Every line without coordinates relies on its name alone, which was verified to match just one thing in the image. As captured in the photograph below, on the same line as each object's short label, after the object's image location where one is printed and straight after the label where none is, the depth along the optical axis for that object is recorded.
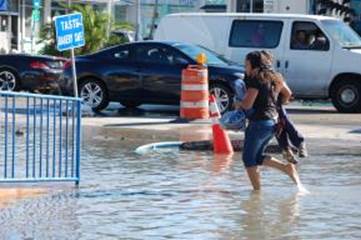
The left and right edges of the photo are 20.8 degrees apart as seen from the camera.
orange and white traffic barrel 18.97
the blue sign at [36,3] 44.44
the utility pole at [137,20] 40.29
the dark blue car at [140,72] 20.73
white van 22.09
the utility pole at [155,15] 45.16
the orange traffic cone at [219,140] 13.99
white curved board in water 14.23
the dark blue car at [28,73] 25.73
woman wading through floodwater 10.00
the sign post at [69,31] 15.97
